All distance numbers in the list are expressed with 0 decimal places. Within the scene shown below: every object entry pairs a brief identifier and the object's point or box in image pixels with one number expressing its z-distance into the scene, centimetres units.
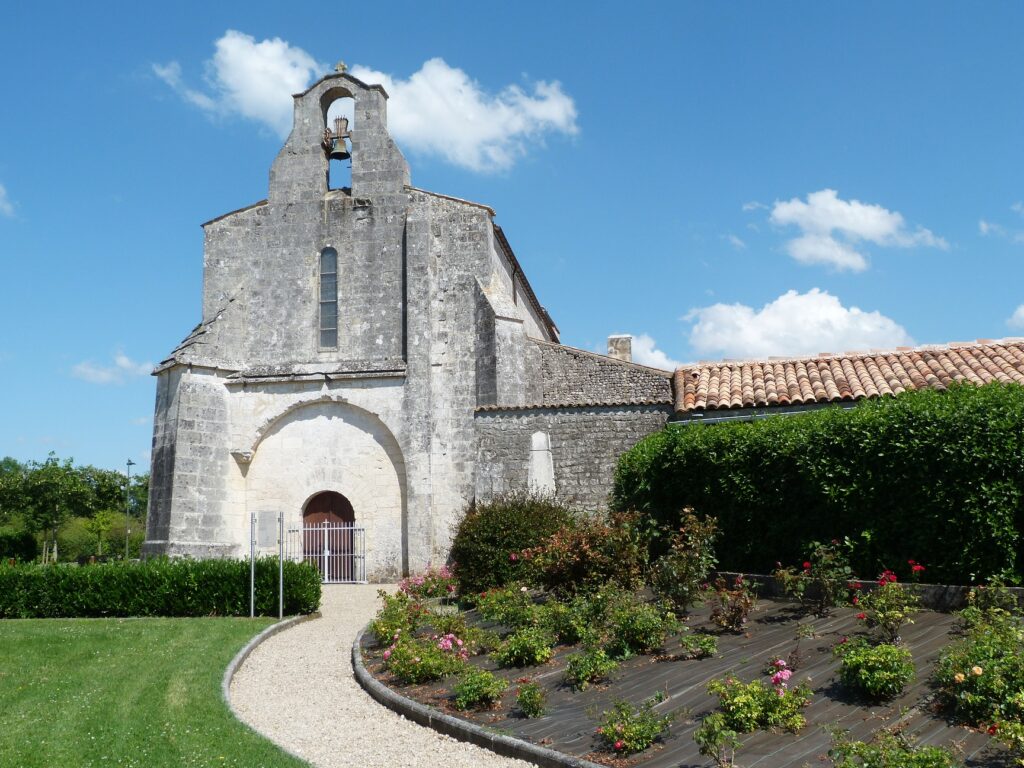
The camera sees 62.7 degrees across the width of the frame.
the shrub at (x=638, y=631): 835
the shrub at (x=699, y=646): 776
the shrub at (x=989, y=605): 717
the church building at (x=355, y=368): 1953
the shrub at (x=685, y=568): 938
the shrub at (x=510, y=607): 1005
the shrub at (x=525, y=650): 871
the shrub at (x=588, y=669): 768
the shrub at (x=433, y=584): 1397
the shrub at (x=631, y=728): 589
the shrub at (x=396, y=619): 1074
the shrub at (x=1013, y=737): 484
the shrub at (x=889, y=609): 732
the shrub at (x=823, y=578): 877
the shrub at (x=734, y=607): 845
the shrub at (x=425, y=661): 873
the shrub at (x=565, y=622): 916
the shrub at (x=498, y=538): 1343
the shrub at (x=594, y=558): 1062
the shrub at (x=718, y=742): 535
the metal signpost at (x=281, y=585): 1399
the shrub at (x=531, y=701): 702
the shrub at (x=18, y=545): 2833
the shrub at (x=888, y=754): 471
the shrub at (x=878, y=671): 612
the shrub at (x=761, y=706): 594
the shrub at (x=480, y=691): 747
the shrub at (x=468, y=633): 956
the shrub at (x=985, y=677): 549
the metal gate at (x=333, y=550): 2016
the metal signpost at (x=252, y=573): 1392
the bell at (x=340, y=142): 2206
